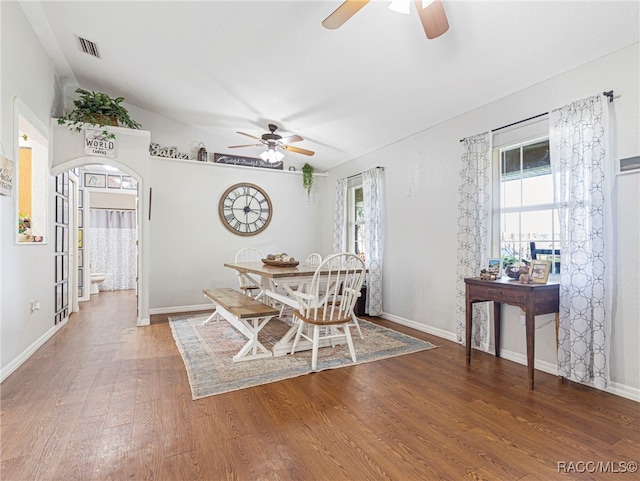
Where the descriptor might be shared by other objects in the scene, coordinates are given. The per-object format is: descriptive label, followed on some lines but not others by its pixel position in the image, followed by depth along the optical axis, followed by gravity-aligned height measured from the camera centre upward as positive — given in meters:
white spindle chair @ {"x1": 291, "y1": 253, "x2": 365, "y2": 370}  2.82 -0.58
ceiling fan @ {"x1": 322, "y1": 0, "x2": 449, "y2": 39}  1.78 +1.27
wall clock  5.64 +0.55
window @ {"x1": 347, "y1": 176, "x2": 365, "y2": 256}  5.48 +0.40
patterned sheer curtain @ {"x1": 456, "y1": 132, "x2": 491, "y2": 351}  3.26 +0.17
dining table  3.01 -0.36
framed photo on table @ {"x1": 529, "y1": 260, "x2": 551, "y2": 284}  2.64 -0.25
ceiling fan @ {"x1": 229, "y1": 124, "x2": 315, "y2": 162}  4.30 +1.27
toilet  6.85 -0.83
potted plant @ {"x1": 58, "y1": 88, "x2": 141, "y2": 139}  4.02 +1.60
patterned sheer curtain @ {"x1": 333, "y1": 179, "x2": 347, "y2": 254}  5.59 +0.38
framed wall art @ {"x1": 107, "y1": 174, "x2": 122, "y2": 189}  7.16 +1.29
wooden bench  2.98 -0.75
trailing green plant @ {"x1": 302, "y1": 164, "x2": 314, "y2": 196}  6.21 +1.22
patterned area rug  2.60 -1.09
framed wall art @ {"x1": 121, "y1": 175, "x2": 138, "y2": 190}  7.29 +1.27
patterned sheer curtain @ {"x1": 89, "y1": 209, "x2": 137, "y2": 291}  7.39 -0.14
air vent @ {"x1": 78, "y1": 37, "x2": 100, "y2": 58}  3.55 +2.14
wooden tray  3.65 -0.25
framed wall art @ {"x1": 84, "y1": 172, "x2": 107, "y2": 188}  6.95 +1.29
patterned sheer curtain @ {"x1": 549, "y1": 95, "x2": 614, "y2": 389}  2.39 +0.00
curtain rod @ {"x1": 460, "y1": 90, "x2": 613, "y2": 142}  2.42 +1.07
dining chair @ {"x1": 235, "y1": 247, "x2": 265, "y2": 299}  4.67 -0.28
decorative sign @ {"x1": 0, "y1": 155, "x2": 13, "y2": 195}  2.62 +0.53
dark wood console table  2.46 -0.45
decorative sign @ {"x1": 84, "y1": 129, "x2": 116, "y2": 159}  4.12 +1.22
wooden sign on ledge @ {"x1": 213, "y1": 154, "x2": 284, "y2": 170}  5.62 +1.38
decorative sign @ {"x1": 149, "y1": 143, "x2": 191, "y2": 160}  5.19 +1.40
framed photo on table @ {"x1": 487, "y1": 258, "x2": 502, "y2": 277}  2.93 -0.23
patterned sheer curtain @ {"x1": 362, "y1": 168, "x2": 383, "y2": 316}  4.75 +0.00
